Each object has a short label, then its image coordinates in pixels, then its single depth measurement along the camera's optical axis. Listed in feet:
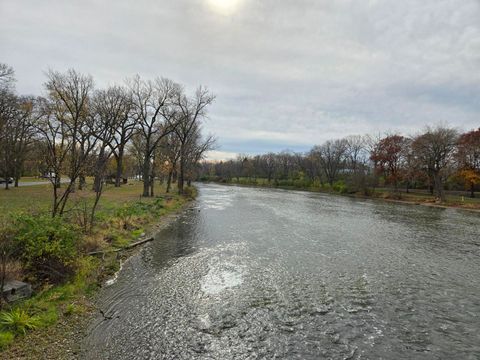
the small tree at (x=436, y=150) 163.94
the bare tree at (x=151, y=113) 106.73
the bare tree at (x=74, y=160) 41.01
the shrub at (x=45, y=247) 26.84
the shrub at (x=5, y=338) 18.26
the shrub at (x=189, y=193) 137.28
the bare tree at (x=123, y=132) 73.23
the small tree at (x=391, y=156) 198.08
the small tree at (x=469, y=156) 157.38
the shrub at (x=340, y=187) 214.22
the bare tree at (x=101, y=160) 46.05
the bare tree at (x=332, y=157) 282.97
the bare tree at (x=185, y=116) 127.65
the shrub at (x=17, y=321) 19.81
